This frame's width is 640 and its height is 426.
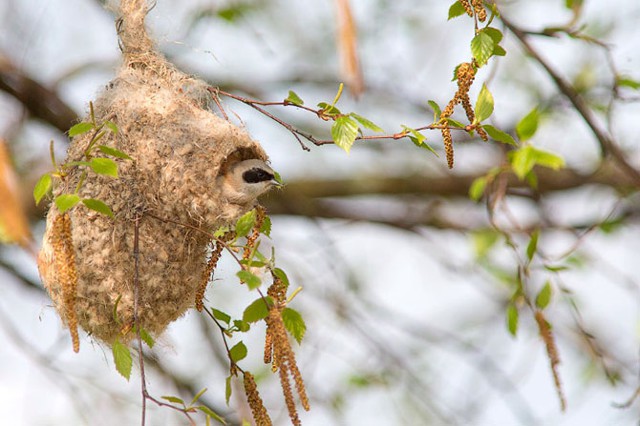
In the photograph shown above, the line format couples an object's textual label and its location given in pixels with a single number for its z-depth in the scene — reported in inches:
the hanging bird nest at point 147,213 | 205.2
